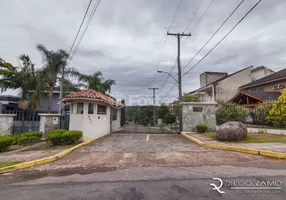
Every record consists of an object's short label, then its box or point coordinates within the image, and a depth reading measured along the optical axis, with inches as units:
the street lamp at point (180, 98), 513.6
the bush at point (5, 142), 300.0
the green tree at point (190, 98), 735.1
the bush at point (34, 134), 369.4
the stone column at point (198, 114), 503.7
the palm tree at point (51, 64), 515.8
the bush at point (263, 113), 475.9
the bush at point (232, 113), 538.3
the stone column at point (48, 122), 435.1
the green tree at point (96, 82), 658.0
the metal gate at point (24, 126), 447.8
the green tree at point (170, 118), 808.1
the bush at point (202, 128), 469.4
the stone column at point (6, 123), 413.7
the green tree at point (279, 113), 420.8
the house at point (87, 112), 385.4
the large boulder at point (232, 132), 323.0
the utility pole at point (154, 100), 1135.6
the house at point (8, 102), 688.5
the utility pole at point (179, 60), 555.9
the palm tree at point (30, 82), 473.7
